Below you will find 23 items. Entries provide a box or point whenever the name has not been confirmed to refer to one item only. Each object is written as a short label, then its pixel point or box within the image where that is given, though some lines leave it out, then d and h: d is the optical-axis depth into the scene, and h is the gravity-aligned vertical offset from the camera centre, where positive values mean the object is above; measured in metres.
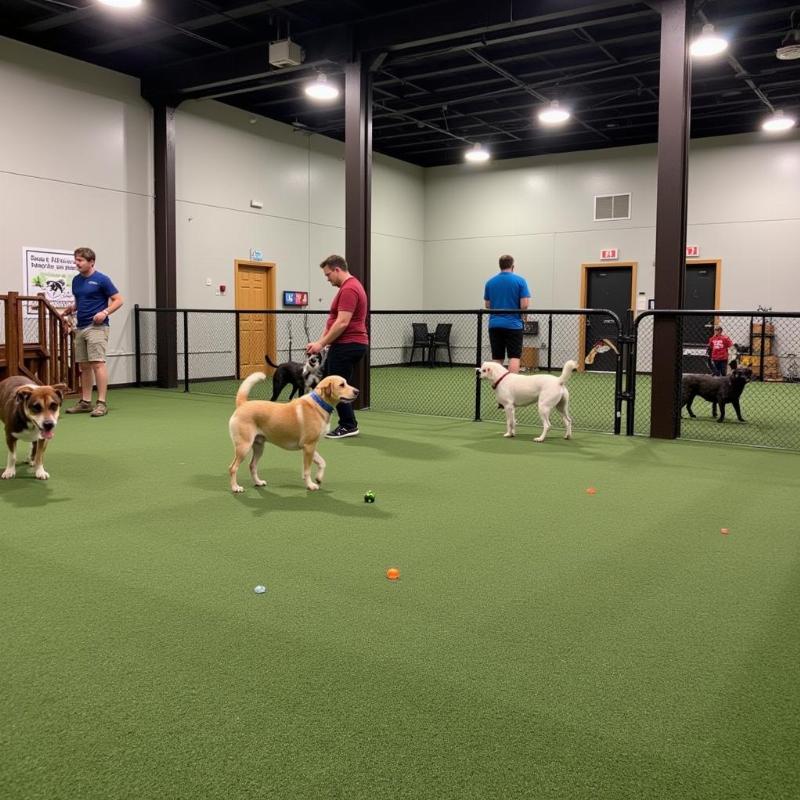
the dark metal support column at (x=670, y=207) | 7.07 +1.30
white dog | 6.95 -0.51
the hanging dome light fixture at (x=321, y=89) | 10.31 +3.55
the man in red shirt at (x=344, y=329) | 6.64 +0.07
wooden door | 13.60 +0.38
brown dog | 4.75 -0.53
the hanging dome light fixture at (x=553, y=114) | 12.19 +3.79
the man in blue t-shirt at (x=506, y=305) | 8.60 +0.41
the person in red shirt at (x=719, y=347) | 11.64 -0.14
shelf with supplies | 14.00 +0.01
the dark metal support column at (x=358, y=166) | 9.10 +2.17
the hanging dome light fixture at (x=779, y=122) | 12.70 +3.81
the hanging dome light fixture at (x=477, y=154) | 15.35 +3.90
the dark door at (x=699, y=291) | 14.46 +0.99
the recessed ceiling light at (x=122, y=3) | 7.86 +3.63
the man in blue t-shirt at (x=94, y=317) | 8.30 +0.21
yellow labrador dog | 4.70 -0.55
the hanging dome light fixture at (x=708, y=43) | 8.43 +3.47
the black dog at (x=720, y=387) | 7.91 -0.53
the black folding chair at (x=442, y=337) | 17.06 +0.00
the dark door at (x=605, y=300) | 15.78 +0.84
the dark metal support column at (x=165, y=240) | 11.58 +1.56
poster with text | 10.04 +0.87
